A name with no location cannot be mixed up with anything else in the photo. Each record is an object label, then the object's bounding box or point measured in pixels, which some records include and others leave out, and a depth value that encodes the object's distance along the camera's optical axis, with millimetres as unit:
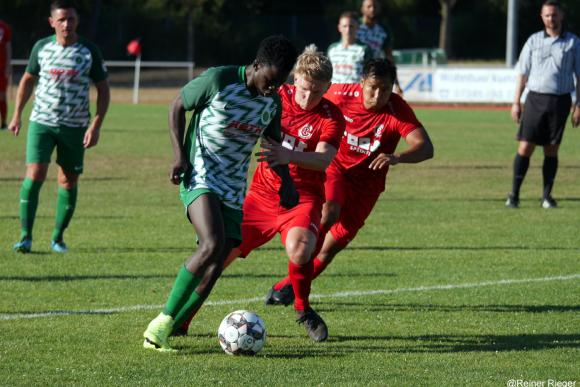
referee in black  26469
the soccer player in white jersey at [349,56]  29453
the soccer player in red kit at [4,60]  39531
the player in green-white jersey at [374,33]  31766
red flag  74937
